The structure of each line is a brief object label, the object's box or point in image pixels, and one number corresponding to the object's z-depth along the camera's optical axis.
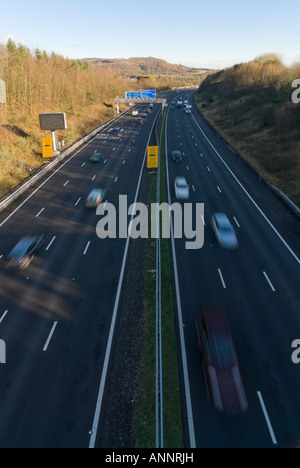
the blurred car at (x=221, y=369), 13.10
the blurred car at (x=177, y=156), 48.88
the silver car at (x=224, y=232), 25.33
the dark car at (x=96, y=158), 47.97
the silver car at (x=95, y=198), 32.09
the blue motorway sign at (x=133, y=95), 87.71
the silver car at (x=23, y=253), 22.34
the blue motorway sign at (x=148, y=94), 85.69
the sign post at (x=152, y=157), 42.12
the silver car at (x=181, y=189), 34.75
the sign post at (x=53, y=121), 48.66
